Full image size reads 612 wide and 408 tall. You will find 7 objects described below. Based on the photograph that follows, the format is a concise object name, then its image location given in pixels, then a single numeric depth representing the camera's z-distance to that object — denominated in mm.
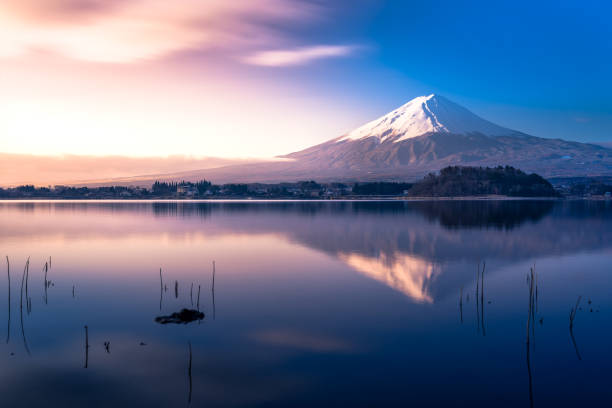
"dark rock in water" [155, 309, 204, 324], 13515
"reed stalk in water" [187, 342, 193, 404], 8836
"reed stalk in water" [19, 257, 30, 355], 11398
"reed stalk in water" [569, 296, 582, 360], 11125
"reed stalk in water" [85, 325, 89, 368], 10432
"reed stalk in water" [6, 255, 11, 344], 12086
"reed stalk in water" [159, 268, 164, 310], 16578
